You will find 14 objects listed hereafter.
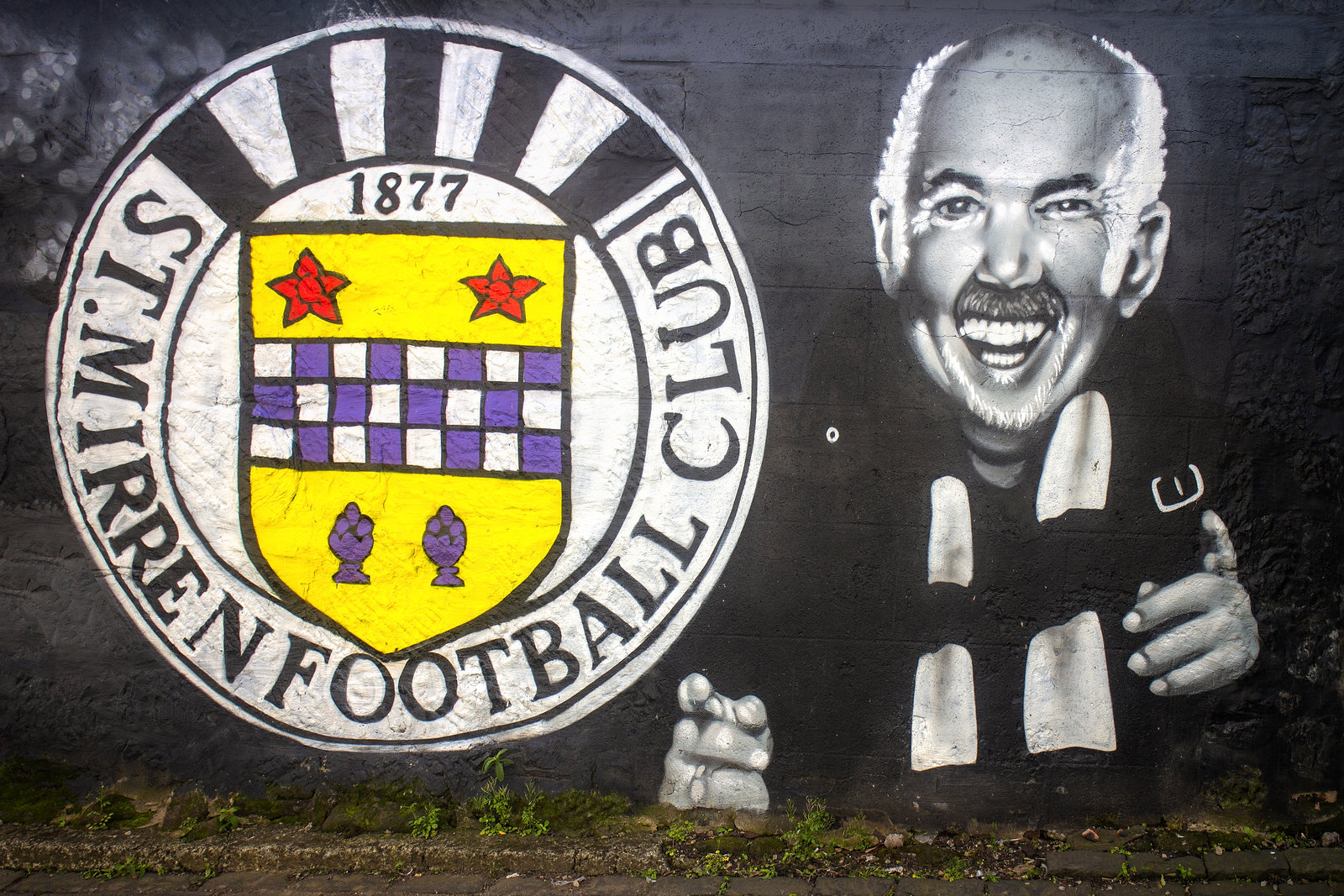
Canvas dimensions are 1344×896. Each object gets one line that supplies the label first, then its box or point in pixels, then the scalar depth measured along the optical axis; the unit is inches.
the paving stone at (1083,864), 105.7
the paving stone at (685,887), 102.4
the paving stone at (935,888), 103.0
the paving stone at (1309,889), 103.0
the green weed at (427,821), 111.3
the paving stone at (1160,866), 105.4
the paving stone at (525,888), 102.7
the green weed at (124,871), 105.9
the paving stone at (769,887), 102.3
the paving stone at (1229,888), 103.0
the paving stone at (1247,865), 105.7
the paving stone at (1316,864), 105.9
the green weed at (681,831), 110.9
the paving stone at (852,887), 102.5
